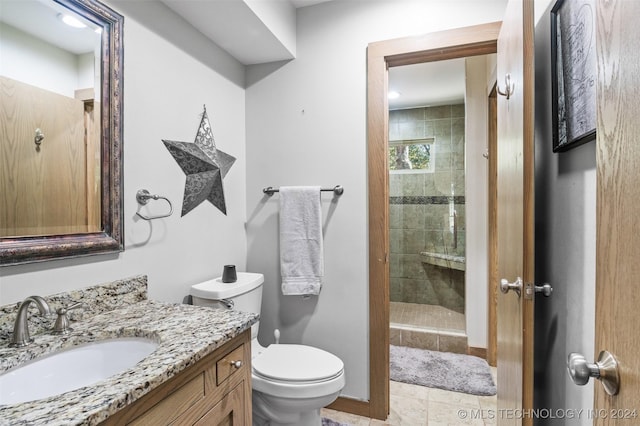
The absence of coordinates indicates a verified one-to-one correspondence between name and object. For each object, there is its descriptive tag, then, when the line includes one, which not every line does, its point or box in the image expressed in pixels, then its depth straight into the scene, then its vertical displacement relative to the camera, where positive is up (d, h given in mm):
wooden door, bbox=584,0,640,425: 452 +8
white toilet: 1421 -746
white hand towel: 1928 -187
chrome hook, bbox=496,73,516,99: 1191 +477
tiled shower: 3641 -5
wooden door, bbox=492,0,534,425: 997 +14
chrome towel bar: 1900 +124
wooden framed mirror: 965 +264
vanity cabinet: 732 -496
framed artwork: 841 +398
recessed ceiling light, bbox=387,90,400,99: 3355 +1230
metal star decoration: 1606 +241
